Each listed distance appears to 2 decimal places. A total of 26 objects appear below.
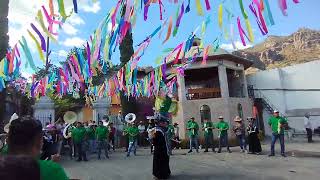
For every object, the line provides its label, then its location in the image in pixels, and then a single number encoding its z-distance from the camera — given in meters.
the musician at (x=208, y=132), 11.97
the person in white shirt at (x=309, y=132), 14.64
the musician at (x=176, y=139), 14.36
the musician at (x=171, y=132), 11.99
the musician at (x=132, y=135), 11.23
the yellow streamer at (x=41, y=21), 5.33
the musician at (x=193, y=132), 11.86
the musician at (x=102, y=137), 10.88
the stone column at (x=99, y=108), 14.49
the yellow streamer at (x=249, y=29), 5.12
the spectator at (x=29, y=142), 1.67
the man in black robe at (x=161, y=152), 6.62
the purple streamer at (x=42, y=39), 5.86
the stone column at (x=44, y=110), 13.13
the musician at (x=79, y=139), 10.39
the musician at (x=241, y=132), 11.02
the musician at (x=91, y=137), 11.43
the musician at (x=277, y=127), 9.38
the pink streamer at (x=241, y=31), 5.19
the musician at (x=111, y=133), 13.45
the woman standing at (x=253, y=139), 10.57
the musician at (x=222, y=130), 11.33
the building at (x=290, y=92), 19.69
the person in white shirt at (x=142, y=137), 15.62
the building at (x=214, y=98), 17.63
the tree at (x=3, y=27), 9.67
